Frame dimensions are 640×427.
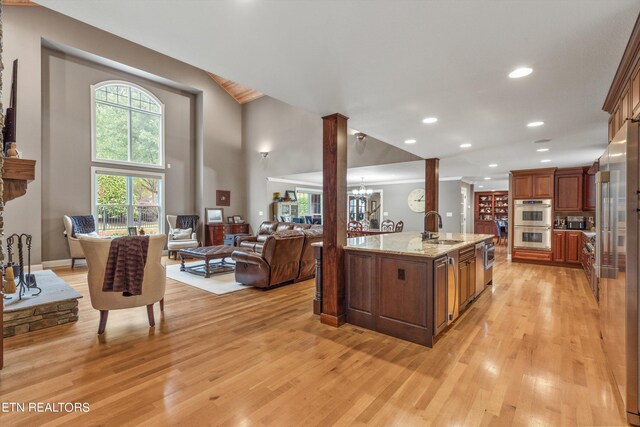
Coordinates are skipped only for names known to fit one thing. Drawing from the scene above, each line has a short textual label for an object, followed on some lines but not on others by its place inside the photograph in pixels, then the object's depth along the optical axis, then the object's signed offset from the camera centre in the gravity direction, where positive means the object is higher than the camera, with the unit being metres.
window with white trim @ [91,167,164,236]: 7.25 +0.30
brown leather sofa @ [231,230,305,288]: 4.62 -0.78
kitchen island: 2.81 -0.75
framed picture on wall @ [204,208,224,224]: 8.80 -0.08
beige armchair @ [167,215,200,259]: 7.59 -0.74
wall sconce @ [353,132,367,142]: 7.00 +1.79
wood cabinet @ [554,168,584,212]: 6.63 +0.54
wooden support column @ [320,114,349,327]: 3.32 -0.03
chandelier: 9.73 +0.65
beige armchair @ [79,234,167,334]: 2.92 -0.69
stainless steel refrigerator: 1.77 -0.33
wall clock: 9.97 +0.43
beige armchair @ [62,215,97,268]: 6.18 -0.66
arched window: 7.21 +2.24
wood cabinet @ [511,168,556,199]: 6.91 +0.70
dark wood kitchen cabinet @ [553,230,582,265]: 6.47 -0.73
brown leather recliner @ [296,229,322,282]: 5.19 -0.76
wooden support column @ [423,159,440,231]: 5.41 +0.46
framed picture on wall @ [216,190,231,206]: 9.16 +0.46
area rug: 4.73 -1.20
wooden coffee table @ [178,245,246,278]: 5.48 -0.82
